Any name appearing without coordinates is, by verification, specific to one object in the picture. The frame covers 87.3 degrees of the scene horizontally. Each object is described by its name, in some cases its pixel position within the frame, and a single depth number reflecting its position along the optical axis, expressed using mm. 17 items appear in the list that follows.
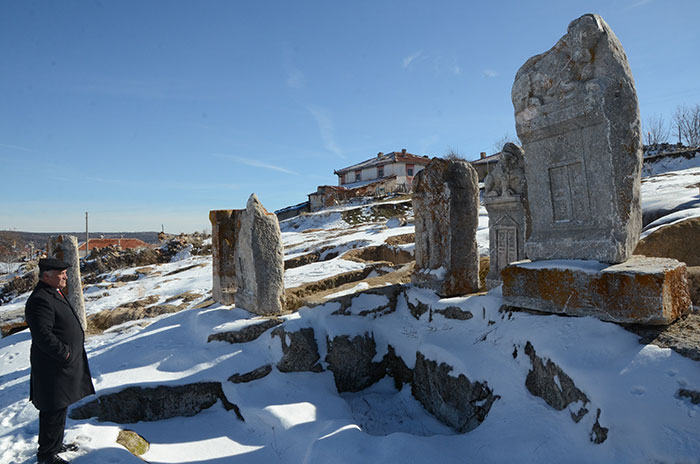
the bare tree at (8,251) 36125
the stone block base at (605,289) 2550
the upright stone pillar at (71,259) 7473
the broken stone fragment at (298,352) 4824
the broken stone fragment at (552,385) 2559
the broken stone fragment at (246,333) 5215
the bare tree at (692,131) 30500
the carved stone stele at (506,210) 6180
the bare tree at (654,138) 33500
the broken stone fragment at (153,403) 4008
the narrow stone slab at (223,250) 7395
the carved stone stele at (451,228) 5367
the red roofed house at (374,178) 35969
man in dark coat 2955
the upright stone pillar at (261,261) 5973
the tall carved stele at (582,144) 3039
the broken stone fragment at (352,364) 5039
